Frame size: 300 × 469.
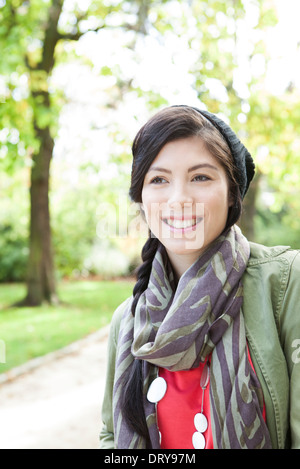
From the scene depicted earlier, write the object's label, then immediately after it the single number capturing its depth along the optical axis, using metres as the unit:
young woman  1.40
